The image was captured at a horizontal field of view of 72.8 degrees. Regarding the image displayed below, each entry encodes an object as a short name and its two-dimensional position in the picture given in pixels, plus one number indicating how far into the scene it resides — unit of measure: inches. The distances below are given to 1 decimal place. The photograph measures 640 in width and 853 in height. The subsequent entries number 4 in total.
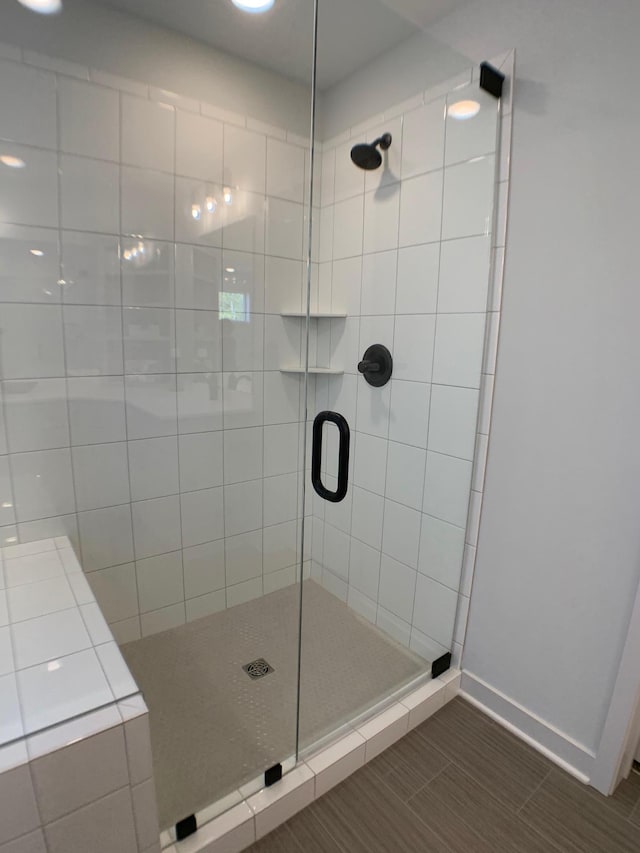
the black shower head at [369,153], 66.1
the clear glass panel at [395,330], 58.1
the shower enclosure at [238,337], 56.1
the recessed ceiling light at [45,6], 52.5
